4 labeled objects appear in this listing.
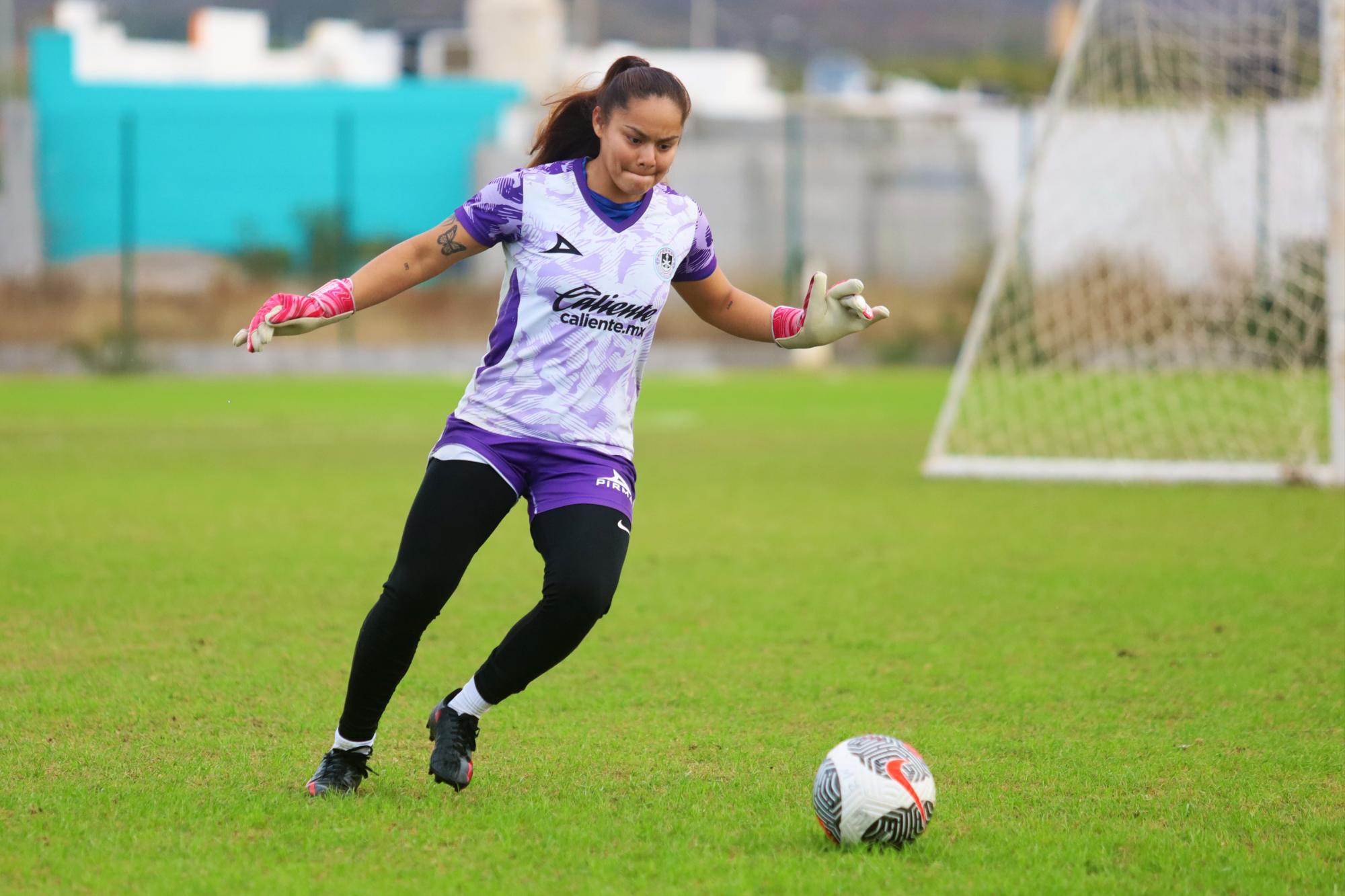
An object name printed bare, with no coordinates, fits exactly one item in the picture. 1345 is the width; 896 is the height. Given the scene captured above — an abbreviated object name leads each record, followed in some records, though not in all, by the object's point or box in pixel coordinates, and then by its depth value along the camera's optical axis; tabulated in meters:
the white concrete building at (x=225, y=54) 84.50
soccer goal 24.62
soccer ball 8.09
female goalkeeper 8.92
